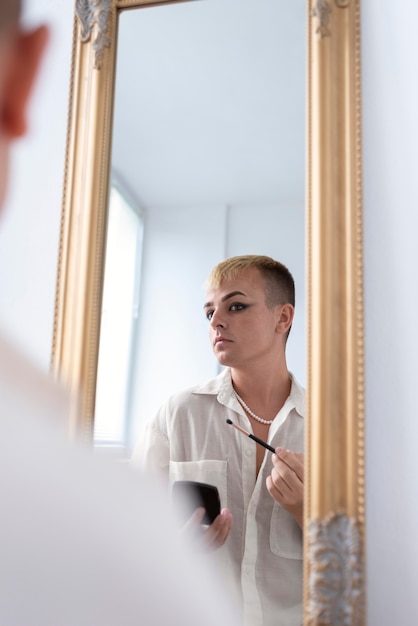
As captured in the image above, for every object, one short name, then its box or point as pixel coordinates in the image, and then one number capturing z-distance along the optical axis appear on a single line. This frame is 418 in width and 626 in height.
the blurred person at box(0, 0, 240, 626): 0.23
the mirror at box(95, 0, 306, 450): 1.22
